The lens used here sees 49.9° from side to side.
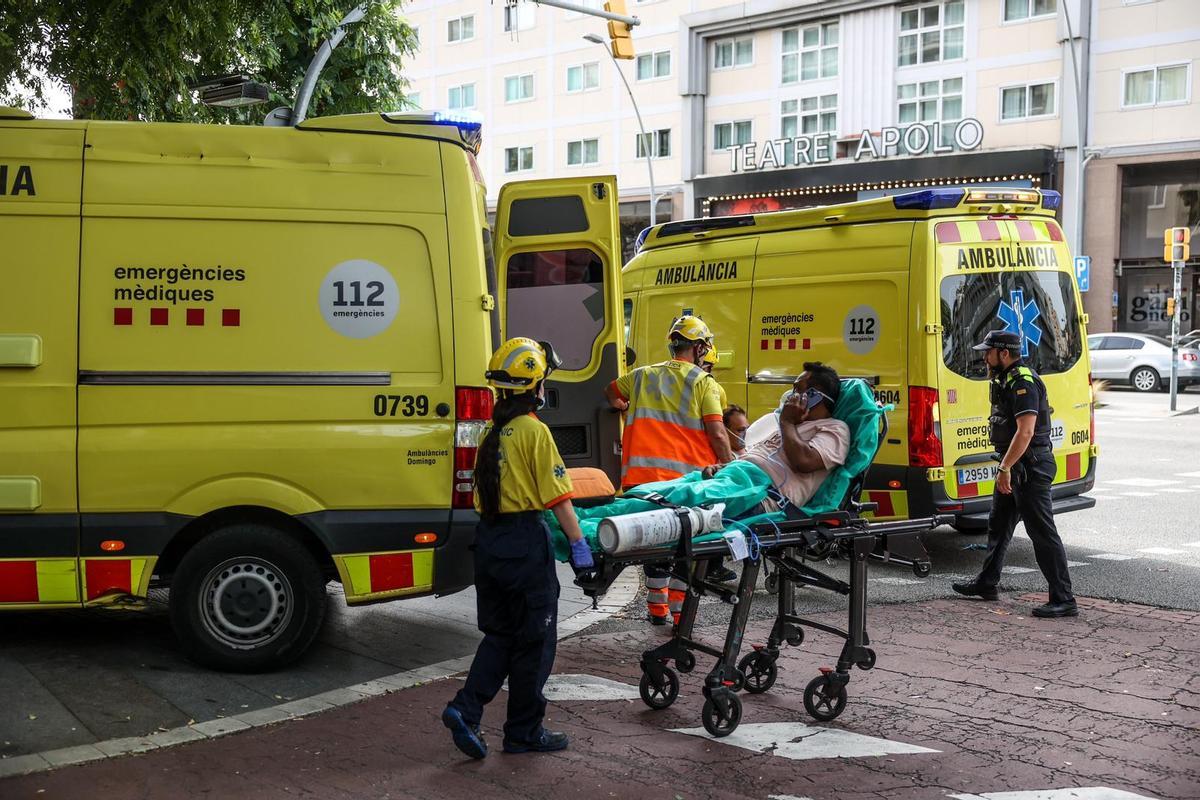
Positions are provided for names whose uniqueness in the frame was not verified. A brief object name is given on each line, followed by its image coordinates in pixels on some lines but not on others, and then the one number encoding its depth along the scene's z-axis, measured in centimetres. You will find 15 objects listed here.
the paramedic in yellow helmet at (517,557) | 508
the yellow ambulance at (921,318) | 884
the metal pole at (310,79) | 1439
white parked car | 2861
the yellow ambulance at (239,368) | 614
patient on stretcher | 582
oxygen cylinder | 518
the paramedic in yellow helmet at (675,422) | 750
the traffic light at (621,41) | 1867
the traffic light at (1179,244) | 2411
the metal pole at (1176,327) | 2412
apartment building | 3391
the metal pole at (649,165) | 2705
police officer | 786
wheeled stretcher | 538
